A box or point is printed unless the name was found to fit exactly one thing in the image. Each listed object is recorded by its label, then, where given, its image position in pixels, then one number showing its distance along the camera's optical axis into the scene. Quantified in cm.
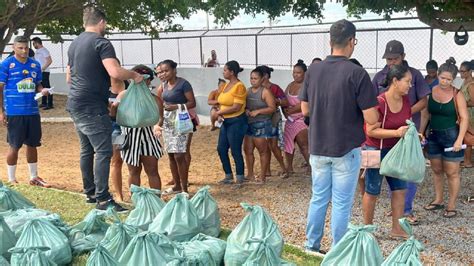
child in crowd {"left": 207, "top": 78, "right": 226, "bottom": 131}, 804
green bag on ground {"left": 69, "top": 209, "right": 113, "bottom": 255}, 438
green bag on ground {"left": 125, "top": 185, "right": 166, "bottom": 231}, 483
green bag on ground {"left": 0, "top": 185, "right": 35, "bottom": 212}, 501
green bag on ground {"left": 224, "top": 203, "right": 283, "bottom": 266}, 399
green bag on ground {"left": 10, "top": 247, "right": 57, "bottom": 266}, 359
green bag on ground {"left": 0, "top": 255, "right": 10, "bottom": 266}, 367
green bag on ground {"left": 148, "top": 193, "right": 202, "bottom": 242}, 455
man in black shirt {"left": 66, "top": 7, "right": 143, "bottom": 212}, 553
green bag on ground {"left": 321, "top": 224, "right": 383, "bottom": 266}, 354
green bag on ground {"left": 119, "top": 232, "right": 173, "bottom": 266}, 367
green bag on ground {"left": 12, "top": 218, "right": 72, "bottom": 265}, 403
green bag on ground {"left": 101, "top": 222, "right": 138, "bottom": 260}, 399
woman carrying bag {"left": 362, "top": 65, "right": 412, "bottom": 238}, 495
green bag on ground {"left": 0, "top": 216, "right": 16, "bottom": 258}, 416
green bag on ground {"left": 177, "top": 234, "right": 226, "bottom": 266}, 368
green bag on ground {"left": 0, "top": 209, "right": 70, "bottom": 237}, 439
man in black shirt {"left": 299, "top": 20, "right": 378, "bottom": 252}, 434
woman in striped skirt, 625
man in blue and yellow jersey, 709
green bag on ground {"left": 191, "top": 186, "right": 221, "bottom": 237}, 498
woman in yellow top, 751
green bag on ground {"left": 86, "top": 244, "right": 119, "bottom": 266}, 352
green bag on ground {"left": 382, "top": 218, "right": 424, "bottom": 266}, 326
